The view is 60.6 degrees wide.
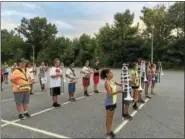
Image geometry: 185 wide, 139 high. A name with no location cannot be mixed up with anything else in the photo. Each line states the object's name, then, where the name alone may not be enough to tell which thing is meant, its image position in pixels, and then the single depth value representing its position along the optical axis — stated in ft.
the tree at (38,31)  146.66
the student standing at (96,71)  23.61
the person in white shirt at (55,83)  17.69
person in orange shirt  14.36
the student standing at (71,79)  19.88
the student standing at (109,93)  11.25
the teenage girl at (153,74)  22.59
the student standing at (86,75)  22.55
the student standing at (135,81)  16.53
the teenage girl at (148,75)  21.44
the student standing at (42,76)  26.44
